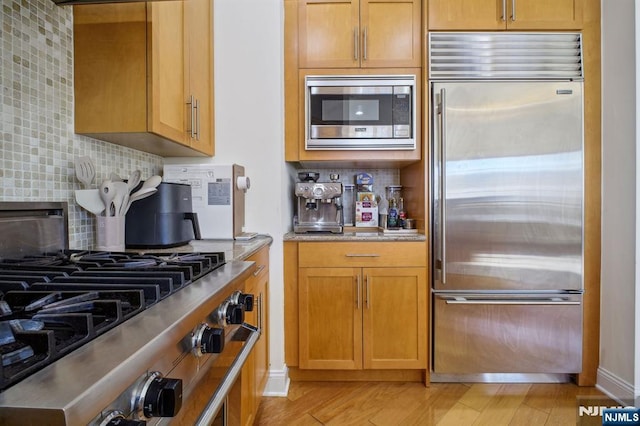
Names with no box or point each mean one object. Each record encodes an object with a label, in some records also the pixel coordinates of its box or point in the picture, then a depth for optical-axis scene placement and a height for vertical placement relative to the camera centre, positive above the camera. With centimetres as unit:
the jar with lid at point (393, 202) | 217 +4
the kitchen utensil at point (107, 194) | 115 +5
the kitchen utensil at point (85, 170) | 114 +14
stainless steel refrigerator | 181 -11
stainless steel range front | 34 -18
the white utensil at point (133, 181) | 125 +11
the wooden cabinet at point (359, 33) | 190 +104
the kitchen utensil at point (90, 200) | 113 +3
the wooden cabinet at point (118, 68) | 115 +51
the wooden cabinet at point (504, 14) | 185 +112
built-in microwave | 190 +57
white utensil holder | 117 -9
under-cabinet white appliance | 165 +9
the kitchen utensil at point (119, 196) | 118 +5
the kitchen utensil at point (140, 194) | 124 +6
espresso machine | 196 +2
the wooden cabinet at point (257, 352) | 126 -66
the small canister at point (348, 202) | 241 +4
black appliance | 134 -5
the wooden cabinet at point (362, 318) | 183 -64
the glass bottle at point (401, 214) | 213 -5
